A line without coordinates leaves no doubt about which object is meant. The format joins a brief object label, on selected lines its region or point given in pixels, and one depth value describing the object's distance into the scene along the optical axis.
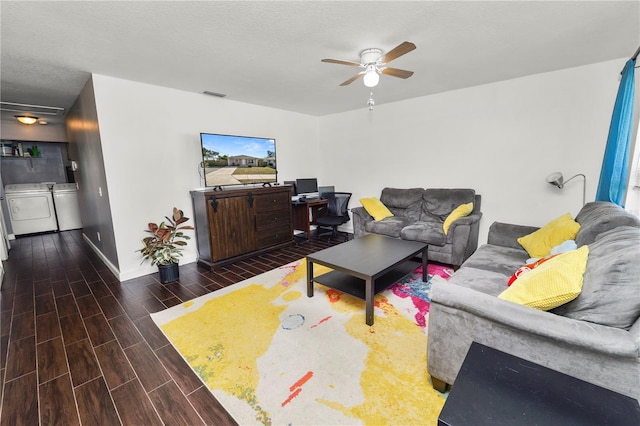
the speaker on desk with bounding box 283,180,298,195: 5.02
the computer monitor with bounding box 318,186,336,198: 5.45
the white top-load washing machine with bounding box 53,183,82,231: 5.88
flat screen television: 3.65
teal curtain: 2.33
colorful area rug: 1.45
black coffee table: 2.25
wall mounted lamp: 2.97
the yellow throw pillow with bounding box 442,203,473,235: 3.43
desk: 4.79
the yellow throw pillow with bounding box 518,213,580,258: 2.29
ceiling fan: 2.43
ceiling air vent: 3.70
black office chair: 4.83
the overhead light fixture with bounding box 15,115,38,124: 4.39
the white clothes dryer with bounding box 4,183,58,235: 5.37
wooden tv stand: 3.50
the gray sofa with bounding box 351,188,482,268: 3.24
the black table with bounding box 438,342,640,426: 0.79
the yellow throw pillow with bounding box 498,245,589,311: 1.22
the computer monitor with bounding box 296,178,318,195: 5.08
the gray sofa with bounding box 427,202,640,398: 1.03
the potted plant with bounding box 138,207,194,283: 3.12
